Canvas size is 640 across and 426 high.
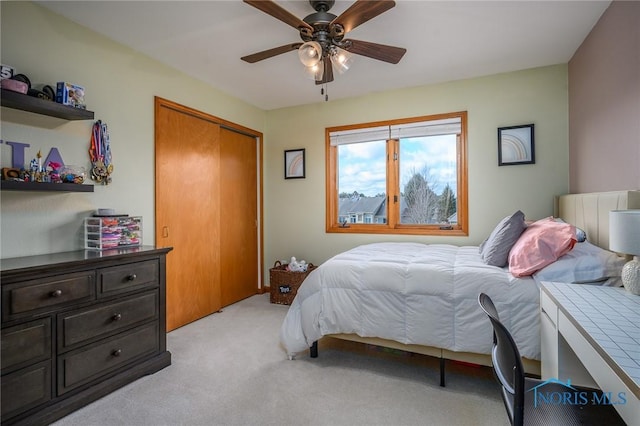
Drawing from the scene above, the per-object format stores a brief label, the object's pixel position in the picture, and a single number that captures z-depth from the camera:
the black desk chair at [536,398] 0.93
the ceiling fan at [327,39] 1.77
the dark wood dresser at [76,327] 1.61
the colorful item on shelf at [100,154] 2.43
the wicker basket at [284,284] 3.86
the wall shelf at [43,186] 1.83
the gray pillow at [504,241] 2.15
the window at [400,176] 3.57
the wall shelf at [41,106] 1.82
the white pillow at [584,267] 1.73
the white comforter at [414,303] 1.86
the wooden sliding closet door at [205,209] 3.08
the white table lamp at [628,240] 1.38
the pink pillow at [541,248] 1.86
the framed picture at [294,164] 4.29
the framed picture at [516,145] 3.19
